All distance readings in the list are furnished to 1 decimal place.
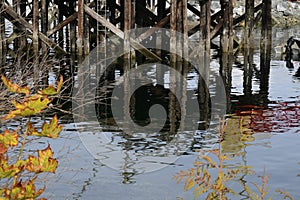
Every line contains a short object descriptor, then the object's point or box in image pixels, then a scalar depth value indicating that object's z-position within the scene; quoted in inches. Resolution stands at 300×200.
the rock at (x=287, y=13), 1924.2
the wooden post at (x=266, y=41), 850.1
